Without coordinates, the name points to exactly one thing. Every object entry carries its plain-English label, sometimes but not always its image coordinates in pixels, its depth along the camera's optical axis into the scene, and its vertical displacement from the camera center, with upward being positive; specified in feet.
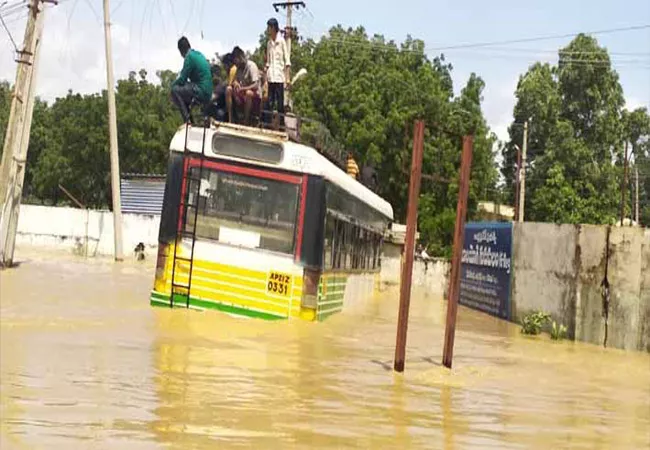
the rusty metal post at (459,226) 29.94 +1.61
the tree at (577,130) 143.54 +24.07
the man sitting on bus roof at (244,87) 44.29 +7.85
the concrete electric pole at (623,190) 107.34 +11.79
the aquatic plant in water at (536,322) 52.49 -2.07
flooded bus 39.99 +1.37
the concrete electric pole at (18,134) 73.26 +8.08
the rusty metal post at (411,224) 29.01 +1.46
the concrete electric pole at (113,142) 102.68 +10.90
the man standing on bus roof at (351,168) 60.95 +6.37
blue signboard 63.05 +0.87
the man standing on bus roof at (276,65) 46.62 +9.49
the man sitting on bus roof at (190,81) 42.11 +7.56
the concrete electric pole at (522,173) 128.32 +15.29
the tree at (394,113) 128.36 +21.70
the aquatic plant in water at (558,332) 50.21 -2.36
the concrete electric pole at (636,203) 179.54 +16.69
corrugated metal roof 132.98 +7.54
